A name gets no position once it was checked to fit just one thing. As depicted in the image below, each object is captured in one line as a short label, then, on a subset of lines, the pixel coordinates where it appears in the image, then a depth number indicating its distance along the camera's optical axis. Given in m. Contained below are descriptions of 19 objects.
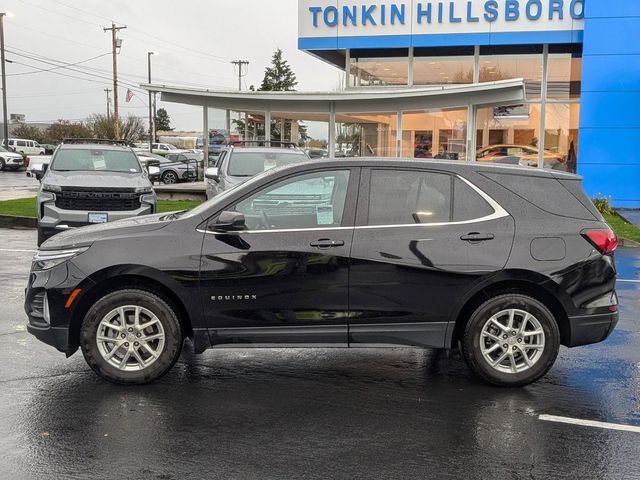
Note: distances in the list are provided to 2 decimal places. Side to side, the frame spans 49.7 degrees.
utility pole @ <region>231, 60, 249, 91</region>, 89.18
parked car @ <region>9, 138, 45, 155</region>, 54.80
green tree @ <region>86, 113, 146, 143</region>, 72.88
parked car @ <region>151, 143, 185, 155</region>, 66.21
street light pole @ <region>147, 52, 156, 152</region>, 75.72
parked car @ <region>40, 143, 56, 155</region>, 53.45
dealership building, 21.31
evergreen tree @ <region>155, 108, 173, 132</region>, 139.62
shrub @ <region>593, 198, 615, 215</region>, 19.36
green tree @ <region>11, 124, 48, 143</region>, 76.19
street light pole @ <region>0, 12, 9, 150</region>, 55.15
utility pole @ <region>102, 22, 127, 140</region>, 50.75
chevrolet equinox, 5.22
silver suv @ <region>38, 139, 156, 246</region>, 11.42
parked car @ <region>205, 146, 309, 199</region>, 13.44
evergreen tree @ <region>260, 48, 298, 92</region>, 86.25
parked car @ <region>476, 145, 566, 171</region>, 24.23
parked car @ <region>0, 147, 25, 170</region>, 44.66
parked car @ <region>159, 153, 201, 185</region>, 31.78
